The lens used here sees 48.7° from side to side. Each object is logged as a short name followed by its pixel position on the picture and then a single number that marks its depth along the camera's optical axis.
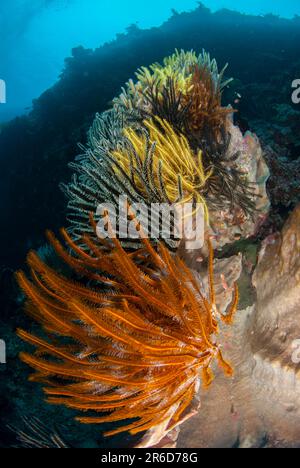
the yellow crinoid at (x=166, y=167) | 3.25
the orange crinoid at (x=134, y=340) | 2.45
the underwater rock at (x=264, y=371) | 3.14
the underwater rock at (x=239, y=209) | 3.69
